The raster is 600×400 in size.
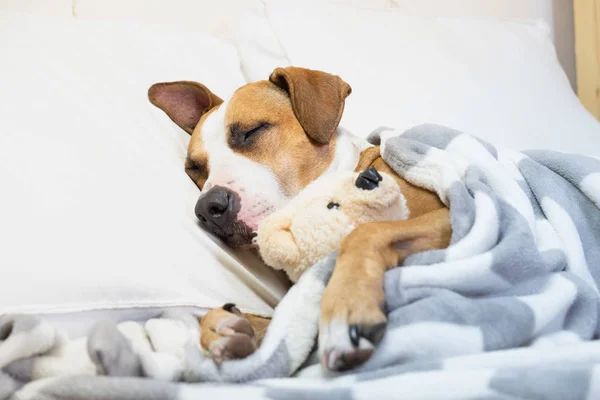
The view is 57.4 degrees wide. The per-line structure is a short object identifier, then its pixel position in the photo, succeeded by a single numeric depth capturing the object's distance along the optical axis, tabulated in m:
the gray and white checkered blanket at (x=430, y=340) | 0.57
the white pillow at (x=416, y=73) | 1.69
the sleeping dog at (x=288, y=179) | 0.68
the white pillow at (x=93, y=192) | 0.81
